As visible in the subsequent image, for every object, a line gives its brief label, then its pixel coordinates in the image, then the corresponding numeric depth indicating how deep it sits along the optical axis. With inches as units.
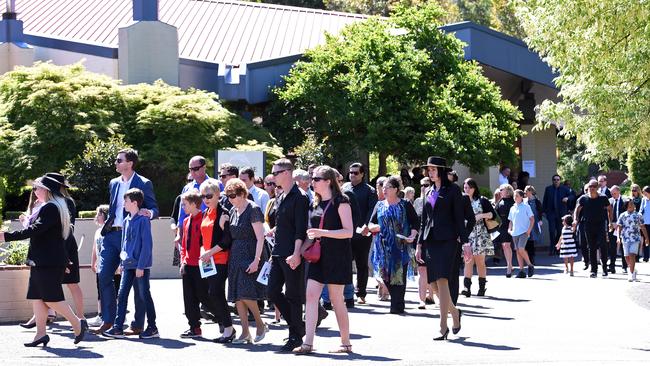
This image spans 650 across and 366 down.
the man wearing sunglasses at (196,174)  552.1
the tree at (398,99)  1110.4
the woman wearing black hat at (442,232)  496.4
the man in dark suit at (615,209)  944.9
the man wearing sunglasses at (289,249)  463.5
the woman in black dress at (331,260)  450.6
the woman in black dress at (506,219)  864.5
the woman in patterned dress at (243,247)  483.8
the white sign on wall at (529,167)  1407.4
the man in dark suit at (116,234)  518.0
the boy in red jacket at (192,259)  504.7
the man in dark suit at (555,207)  1122.0
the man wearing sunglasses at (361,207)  642.2
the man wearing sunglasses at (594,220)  866.8
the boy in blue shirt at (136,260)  505.7
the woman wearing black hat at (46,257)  473.4
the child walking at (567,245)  896.9
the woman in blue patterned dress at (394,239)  610.9
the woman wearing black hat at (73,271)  529.3
